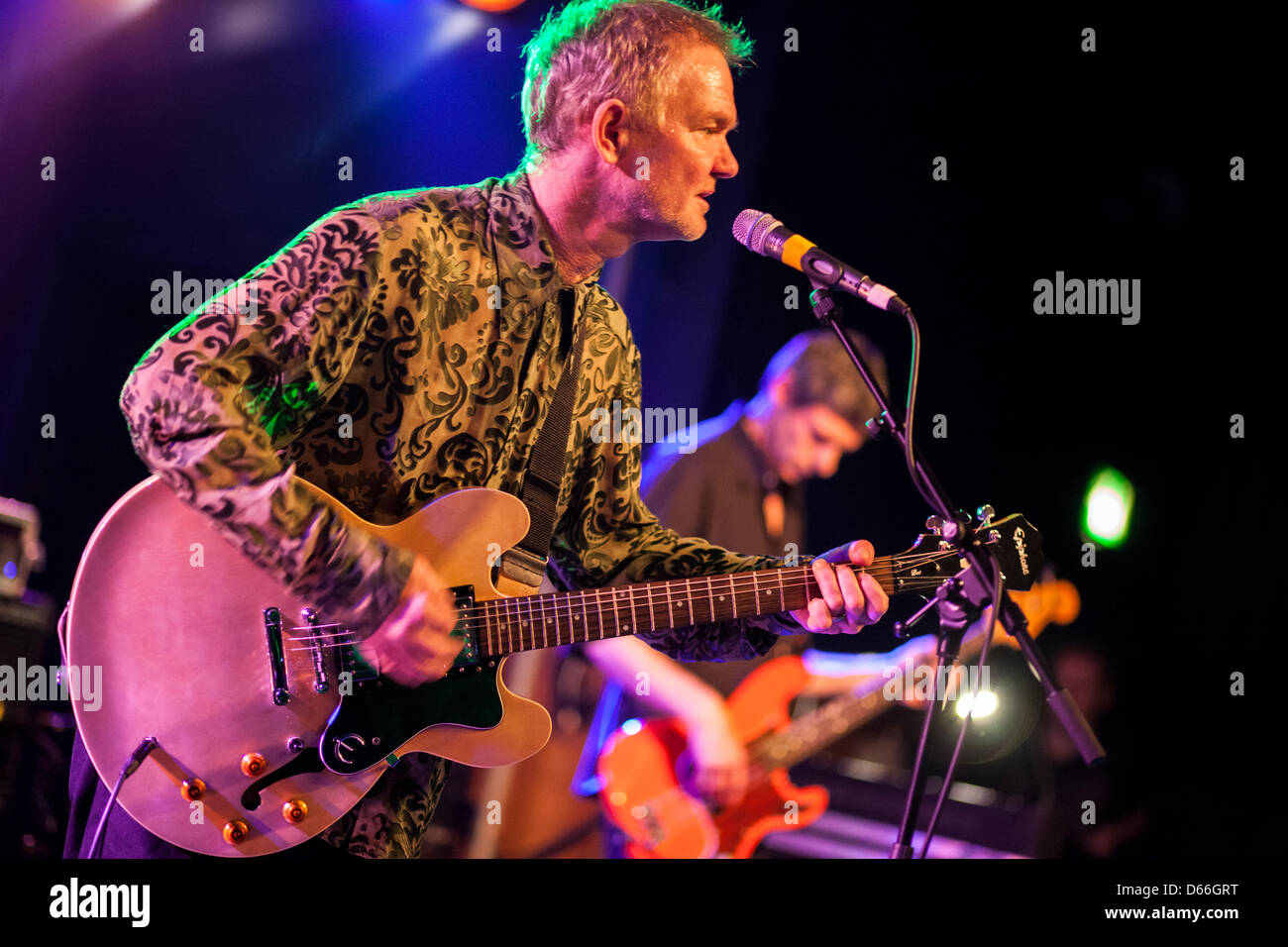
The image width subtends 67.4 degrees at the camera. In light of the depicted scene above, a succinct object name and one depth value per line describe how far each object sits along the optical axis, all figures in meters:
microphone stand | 1.96
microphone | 2.07
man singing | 1.71
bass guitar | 3.73
